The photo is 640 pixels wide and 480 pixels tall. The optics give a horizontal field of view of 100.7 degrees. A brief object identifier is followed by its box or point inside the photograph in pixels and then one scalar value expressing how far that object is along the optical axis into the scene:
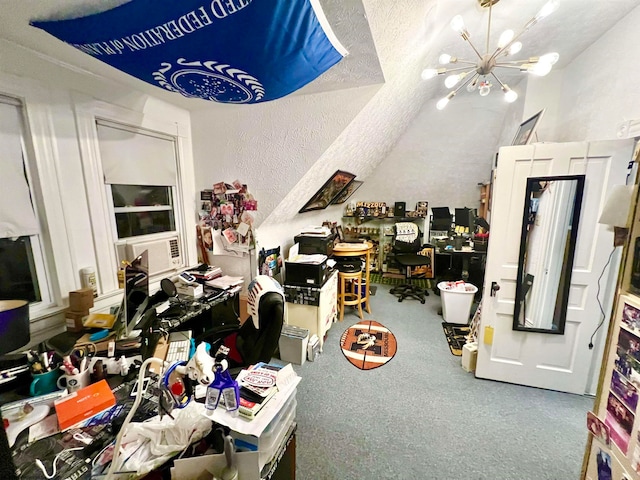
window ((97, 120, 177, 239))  1.96
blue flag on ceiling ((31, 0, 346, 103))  0.86
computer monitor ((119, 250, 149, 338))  1.37
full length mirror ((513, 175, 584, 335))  1.94
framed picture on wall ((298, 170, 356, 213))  3.16
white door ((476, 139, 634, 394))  1.83
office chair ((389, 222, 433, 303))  4.01
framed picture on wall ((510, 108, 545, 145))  2.82
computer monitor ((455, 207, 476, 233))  4.41
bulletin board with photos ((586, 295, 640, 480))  0.90
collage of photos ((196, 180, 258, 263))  2.58
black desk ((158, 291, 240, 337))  1.81
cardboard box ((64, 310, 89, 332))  1.61
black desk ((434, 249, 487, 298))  3.72
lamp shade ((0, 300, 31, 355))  1.21
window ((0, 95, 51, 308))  1.47
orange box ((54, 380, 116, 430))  0.98
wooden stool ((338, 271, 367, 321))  3.28
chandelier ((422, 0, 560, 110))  1.68
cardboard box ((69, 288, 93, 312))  1.61
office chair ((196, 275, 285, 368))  1.47
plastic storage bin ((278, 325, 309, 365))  2.45
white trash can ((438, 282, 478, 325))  3.14
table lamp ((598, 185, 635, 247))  0.97
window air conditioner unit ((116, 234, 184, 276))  2.06
